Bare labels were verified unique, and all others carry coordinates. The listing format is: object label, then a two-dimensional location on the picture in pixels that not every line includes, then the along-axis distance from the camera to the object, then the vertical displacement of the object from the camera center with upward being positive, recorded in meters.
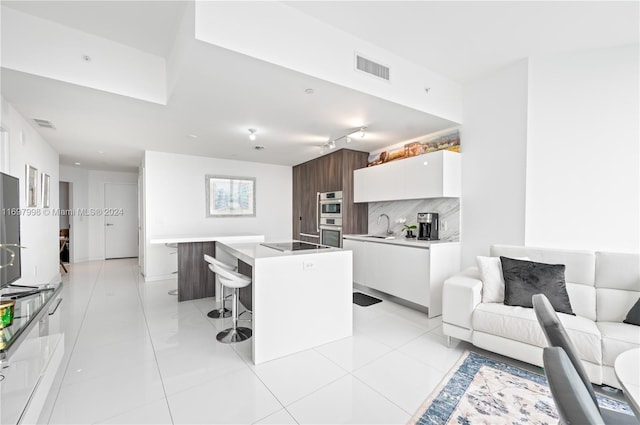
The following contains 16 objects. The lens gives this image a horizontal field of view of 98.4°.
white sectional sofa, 1.96 -0.86
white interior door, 7.62 -0.31
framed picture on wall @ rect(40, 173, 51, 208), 4.32 +0.29
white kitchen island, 2.40 -0.83
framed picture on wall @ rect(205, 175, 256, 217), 5.84 +0.30
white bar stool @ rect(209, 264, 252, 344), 2.64 -0.93
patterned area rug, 1.70 -1.28
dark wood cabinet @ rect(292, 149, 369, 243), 4.99 +0.45
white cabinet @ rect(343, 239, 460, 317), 3.43 -0.80
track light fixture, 3.87 +1.11
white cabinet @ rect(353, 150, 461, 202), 3.59 +0.47
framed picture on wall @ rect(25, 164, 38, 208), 3.53 +0.31
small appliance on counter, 3.88 -0.24
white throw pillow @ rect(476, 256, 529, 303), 2.60 -0.66
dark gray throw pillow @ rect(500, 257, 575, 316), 2.35 -0.64
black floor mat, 3.95 -1.33
